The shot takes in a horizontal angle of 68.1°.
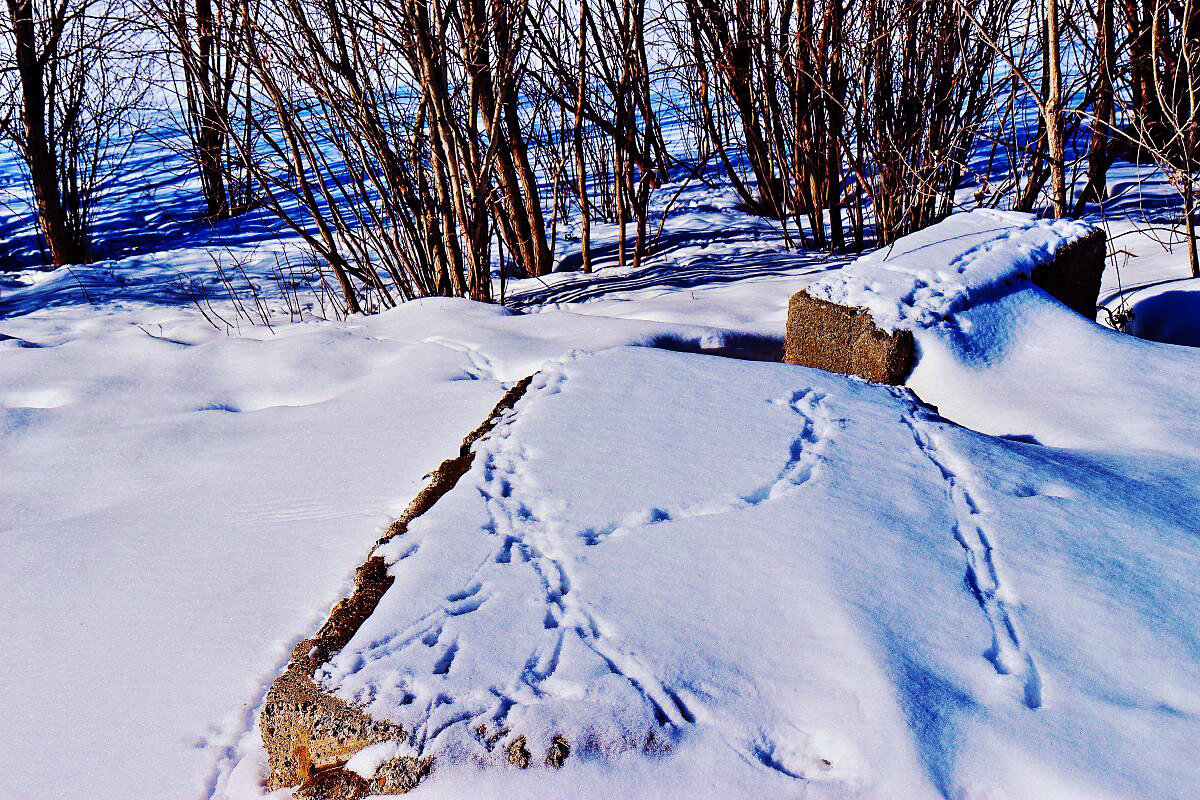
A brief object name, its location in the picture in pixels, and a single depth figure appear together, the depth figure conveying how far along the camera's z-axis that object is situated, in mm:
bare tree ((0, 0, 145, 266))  4953
